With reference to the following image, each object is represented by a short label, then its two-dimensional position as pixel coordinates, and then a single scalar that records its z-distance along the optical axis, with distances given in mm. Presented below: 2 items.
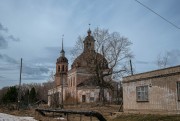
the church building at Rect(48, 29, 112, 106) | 29051
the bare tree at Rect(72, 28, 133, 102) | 28160
